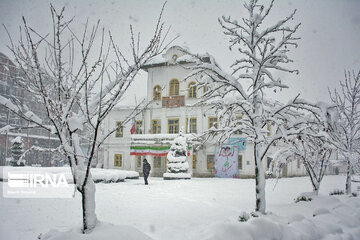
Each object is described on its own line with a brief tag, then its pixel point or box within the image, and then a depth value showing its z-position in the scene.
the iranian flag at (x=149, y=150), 23.78
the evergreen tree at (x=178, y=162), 18.91
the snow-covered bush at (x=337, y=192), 11.27
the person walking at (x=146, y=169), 15.43
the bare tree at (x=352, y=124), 10.51
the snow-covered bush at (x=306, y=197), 8.30
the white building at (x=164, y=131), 23.81
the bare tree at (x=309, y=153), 6.01
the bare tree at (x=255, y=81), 6.54
